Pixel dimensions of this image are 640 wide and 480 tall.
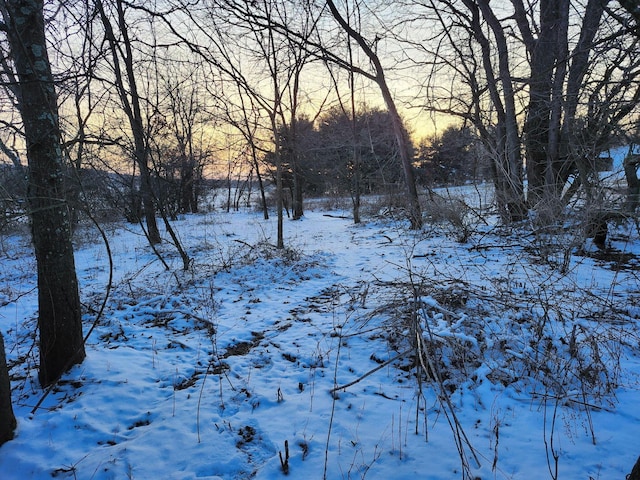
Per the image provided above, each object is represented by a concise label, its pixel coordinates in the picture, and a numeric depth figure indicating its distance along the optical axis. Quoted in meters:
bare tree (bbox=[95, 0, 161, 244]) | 4.32
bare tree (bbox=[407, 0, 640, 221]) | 5.30
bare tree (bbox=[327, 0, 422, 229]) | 8.30
